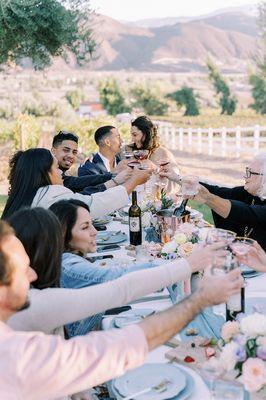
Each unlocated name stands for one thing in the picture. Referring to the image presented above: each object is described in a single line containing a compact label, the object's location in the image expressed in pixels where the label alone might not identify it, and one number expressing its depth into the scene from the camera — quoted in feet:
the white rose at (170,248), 10.82
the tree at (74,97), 142.10
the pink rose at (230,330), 6.07
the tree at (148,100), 128.47
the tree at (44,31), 30.45
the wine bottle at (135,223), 13.06
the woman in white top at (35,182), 12.19
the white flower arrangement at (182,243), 10.56
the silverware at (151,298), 9.34
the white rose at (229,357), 5.64
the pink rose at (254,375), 5.42
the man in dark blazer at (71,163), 17.66
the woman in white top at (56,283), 6.54
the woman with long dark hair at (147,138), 21.29
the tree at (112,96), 128.47
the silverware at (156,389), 6.28
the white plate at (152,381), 6.33
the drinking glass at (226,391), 5.85
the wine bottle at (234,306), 7.74
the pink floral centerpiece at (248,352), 5.44
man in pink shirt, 4.47
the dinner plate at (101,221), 15.90
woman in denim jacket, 9.02
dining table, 6.60
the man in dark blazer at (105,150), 20.56
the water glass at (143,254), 11.41
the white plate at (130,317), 8.30
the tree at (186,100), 124.67
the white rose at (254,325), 5.80
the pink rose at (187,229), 10.91
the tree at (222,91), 129.49
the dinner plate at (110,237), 13.33
